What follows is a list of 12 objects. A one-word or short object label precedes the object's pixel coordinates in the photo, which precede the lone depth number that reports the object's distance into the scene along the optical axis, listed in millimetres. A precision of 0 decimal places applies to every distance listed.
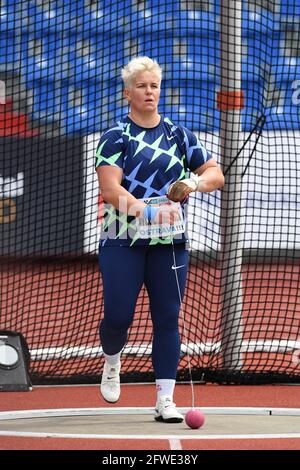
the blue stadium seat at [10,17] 15020
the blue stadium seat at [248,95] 14537
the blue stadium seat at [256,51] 15508
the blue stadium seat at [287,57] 16694
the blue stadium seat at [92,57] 14492
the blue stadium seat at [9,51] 15334
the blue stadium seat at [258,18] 15307
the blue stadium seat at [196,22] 15074
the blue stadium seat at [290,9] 16024
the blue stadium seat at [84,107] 13659
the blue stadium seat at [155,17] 14742
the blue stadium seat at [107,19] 14694
